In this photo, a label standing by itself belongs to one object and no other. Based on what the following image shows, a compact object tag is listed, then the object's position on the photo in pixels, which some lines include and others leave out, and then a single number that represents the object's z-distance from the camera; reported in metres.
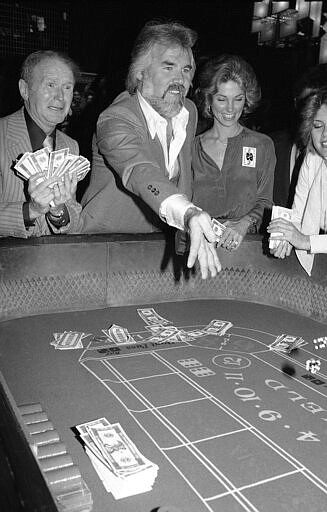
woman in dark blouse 2.59
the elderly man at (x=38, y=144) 1.99
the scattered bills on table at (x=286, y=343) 1.64
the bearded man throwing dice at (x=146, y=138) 1.83
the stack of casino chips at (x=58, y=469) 0.86
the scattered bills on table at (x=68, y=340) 1.61
